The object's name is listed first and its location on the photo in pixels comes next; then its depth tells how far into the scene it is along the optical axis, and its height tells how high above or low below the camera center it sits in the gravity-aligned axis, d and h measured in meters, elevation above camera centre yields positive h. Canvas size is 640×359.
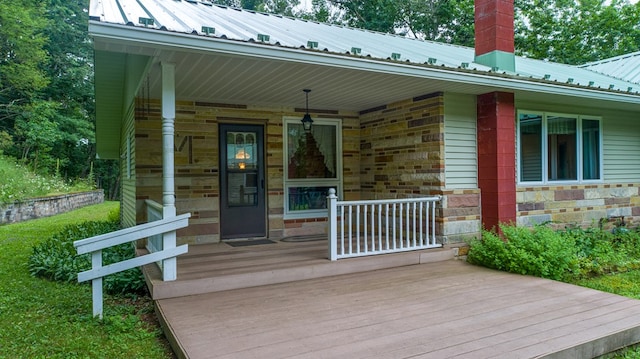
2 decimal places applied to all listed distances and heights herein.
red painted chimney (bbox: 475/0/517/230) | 5.82 +0.67
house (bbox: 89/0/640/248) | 5.13 +0.83
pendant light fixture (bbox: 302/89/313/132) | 6.63 +1.01
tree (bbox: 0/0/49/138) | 17.39 +5.77
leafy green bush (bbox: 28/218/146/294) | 4.74 -1.11
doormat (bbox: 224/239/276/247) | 6.23 -0.93
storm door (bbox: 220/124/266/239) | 6.57 +0.02
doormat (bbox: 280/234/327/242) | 6.60 -0.92
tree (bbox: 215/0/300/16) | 22.00 +9.68
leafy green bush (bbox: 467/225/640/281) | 5.02 -0.98
